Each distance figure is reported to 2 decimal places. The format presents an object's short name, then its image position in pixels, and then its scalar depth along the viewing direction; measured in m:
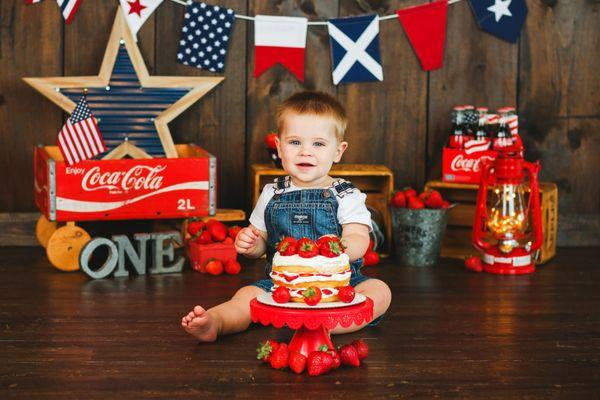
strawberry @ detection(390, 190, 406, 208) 3.60
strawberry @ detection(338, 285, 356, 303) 2.15
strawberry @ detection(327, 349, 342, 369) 2.19
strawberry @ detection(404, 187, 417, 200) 3.60
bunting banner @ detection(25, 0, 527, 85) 3.84
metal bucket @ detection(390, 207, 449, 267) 3.58
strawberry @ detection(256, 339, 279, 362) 2.22
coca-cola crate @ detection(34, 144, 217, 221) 3.36
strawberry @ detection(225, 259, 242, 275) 3.38
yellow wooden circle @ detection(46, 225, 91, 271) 3.36
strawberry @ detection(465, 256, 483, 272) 3.50
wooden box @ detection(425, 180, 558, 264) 3.74
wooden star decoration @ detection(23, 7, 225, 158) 3.68
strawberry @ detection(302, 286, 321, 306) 2.12
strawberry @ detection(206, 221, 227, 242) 3.43
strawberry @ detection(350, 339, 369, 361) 2.26
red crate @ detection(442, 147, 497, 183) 3.71
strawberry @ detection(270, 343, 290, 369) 2.19
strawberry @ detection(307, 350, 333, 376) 2.14
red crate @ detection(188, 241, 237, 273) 3.39
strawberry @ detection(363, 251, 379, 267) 3.58
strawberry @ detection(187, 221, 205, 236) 3.49
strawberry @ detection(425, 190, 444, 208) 3.60
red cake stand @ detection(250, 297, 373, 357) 2.12
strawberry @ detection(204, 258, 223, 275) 3.35
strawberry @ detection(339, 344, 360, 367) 2.22
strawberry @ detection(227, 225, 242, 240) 3.47
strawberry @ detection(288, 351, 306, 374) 2.17
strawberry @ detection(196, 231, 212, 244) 3.43
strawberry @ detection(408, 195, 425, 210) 3.57
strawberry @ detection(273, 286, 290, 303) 2.14
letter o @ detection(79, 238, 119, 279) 3.23
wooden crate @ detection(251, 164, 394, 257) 3.70
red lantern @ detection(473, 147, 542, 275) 3.48
